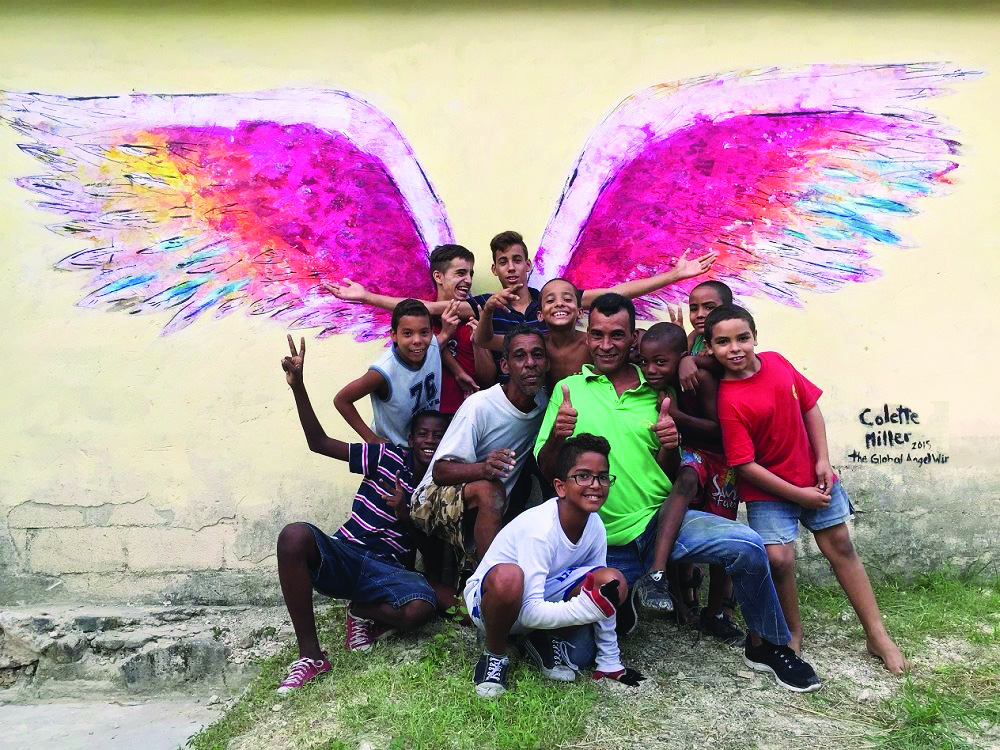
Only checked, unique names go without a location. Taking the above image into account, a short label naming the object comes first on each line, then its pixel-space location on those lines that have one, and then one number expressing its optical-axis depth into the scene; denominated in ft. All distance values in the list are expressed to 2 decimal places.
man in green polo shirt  9.33
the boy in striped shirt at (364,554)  9.81
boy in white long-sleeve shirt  8.80
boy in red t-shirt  9.64
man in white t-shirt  10.00
